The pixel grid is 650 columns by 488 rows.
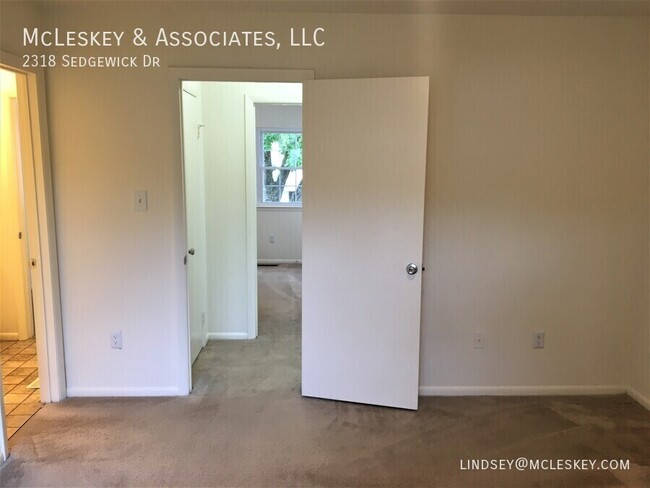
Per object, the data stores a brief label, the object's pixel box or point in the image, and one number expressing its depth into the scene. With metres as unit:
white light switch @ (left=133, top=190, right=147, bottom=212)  2.94
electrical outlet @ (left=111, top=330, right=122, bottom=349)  3.06
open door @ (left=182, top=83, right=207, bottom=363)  3.34
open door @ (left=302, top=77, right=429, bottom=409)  2.77
